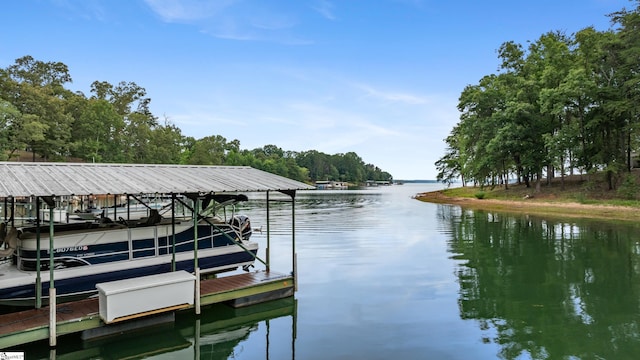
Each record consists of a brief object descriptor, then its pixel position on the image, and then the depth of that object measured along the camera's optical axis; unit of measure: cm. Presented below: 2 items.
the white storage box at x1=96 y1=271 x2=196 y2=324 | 848
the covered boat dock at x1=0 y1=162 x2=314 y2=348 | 805
